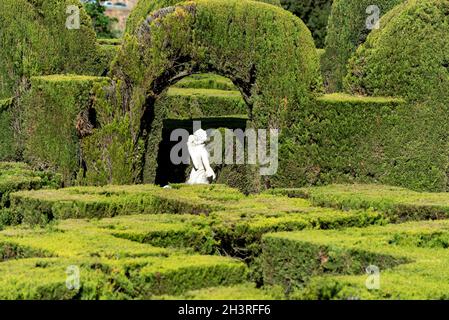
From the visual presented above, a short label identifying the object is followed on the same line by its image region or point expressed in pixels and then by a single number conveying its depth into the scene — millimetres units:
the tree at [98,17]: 44250
